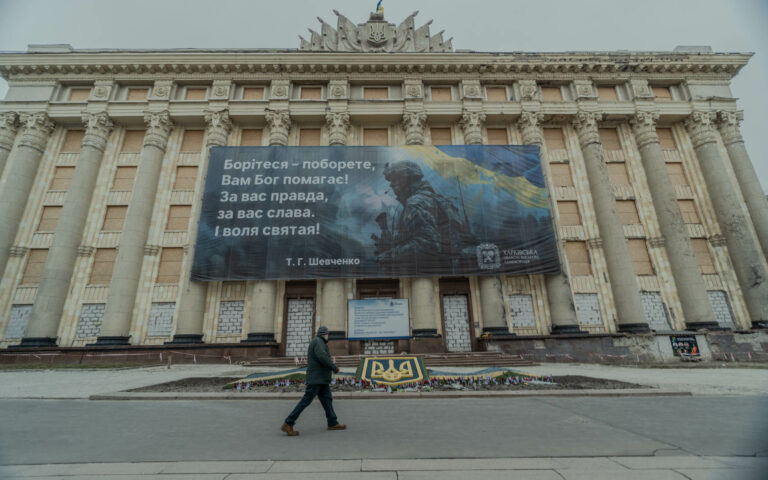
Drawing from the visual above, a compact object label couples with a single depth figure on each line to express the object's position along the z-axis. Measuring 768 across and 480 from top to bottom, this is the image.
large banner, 17.81
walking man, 4.98
